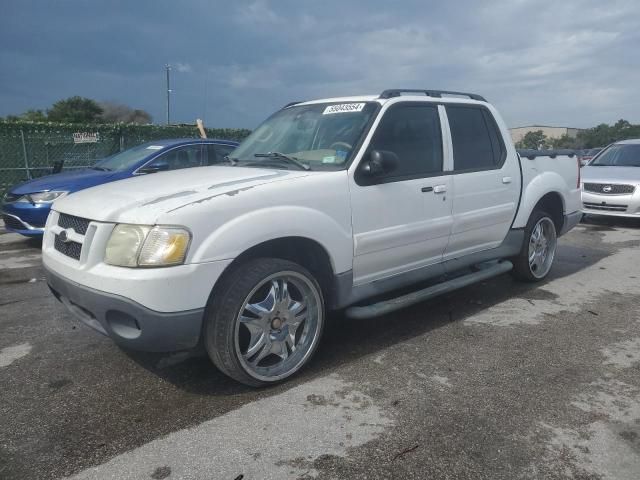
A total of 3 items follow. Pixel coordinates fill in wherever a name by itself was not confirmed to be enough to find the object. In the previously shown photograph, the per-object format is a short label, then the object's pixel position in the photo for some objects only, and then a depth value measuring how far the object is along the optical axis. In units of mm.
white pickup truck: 2719
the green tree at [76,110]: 51719
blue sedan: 7066
